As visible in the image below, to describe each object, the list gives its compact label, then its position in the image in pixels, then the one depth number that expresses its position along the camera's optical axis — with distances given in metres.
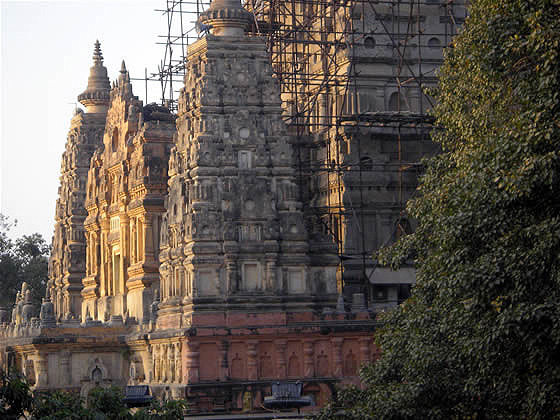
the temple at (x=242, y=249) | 45.44
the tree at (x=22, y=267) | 83.31
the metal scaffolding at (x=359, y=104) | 51.72
